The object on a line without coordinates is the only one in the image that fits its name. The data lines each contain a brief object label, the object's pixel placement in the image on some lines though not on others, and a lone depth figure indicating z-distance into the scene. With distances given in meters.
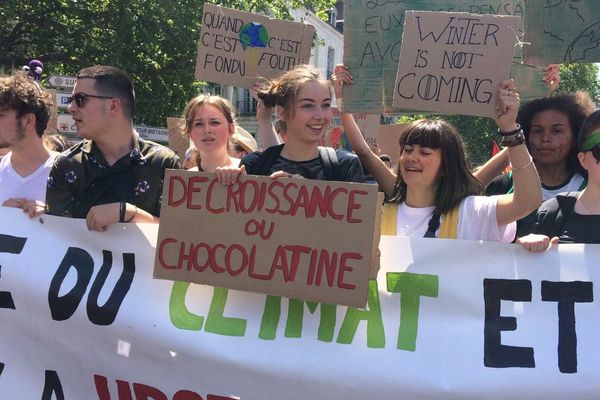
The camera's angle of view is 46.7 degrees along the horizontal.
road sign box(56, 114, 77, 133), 8.87
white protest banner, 2.19
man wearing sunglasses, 2.82
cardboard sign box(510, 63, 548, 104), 3.30
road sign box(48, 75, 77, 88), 8.31
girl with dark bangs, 2.44
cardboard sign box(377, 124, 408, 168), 5.67
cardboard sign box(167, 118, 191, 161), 6.18
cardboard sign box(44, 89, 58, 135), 4.76
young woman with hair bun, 2.69
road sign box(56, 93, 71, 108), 7.97
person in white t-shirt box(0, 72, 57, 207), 3.06
